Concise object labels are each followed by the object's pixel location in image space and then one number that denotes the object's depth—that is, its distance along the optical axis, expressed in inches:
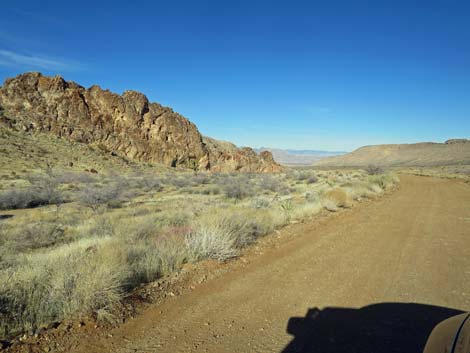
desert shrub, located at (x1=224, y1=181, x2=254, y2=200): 757.3
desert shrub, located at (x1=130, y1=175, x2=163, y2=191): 1009.5
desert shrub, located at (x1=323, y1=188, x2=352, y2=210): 509.7
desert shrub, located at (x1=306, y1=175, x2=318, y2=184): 1221.1
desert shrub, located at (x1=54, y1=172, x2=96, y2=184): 1090.9
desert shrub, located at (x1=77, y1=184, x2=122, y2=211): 625.4
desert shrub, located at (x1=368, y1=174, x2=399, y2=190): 856.1
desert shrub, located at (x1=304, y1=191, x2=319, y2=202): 553.3
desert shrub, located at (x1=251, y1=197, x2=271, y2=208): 500.4
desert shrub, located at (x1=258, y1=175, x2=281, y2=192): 943.9
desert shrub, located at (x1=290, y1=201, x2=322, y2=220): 423.8
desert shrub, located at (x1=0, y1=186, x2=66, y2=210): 624.8
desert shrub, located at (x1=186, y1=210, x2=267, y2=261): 251.4
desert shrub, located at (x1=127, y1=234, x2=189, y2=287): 207.8
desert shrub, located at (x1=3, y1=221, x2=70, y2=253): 319.3
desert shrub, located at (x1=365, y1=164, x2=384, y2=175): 1593.3
